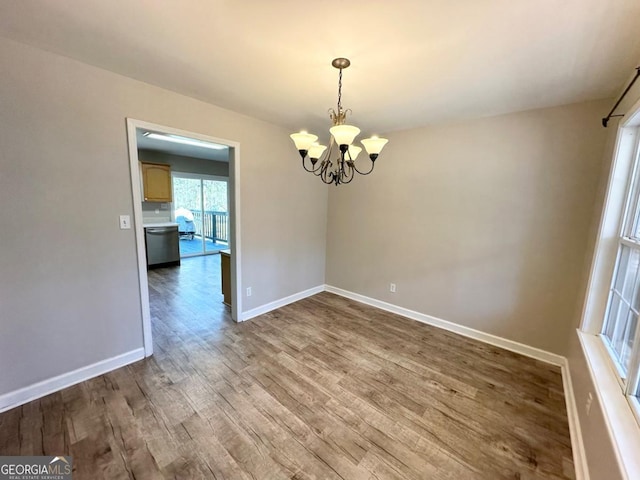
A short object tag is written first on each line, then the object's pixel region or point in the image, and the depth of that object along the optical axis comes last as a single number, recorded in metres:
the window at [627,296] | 1.45
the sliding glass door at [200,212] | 6.55
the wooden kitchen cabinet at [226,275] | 3.58
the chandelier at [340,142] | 1.65
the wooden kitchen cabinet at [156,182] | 5.48
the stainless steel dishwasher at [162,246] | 5.48
